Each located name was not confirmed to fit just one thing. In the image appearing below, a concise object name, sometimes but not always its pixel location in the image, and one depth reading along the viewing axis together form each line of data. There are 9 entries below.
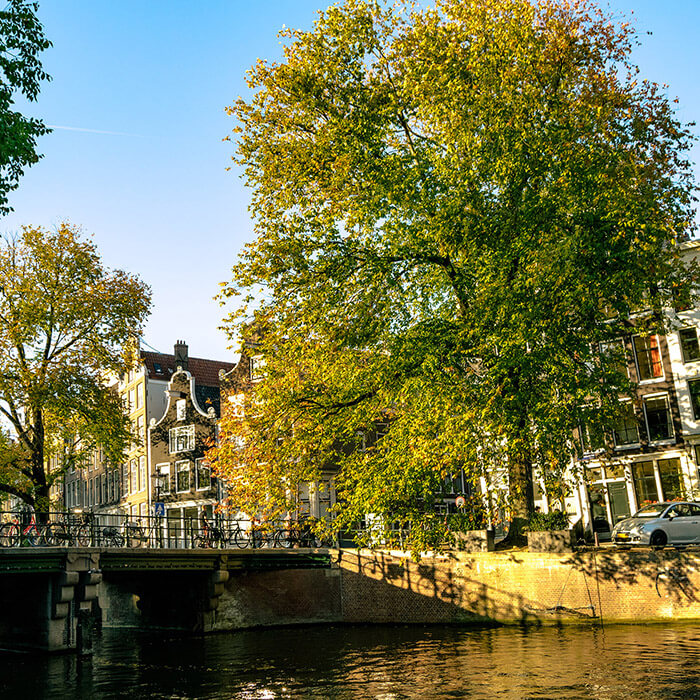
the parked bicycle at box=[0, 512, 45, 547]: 26.29
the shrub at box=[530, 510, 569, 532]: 27.30
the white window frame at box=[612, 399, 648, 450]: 40.38
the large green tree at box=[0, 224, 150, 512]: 34.25
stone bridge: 26.70
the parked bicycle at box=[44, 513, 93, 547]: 27.10
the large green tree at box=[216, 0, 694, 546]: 23.56
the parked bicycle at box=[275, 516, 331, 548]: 34.67
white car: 27.33
